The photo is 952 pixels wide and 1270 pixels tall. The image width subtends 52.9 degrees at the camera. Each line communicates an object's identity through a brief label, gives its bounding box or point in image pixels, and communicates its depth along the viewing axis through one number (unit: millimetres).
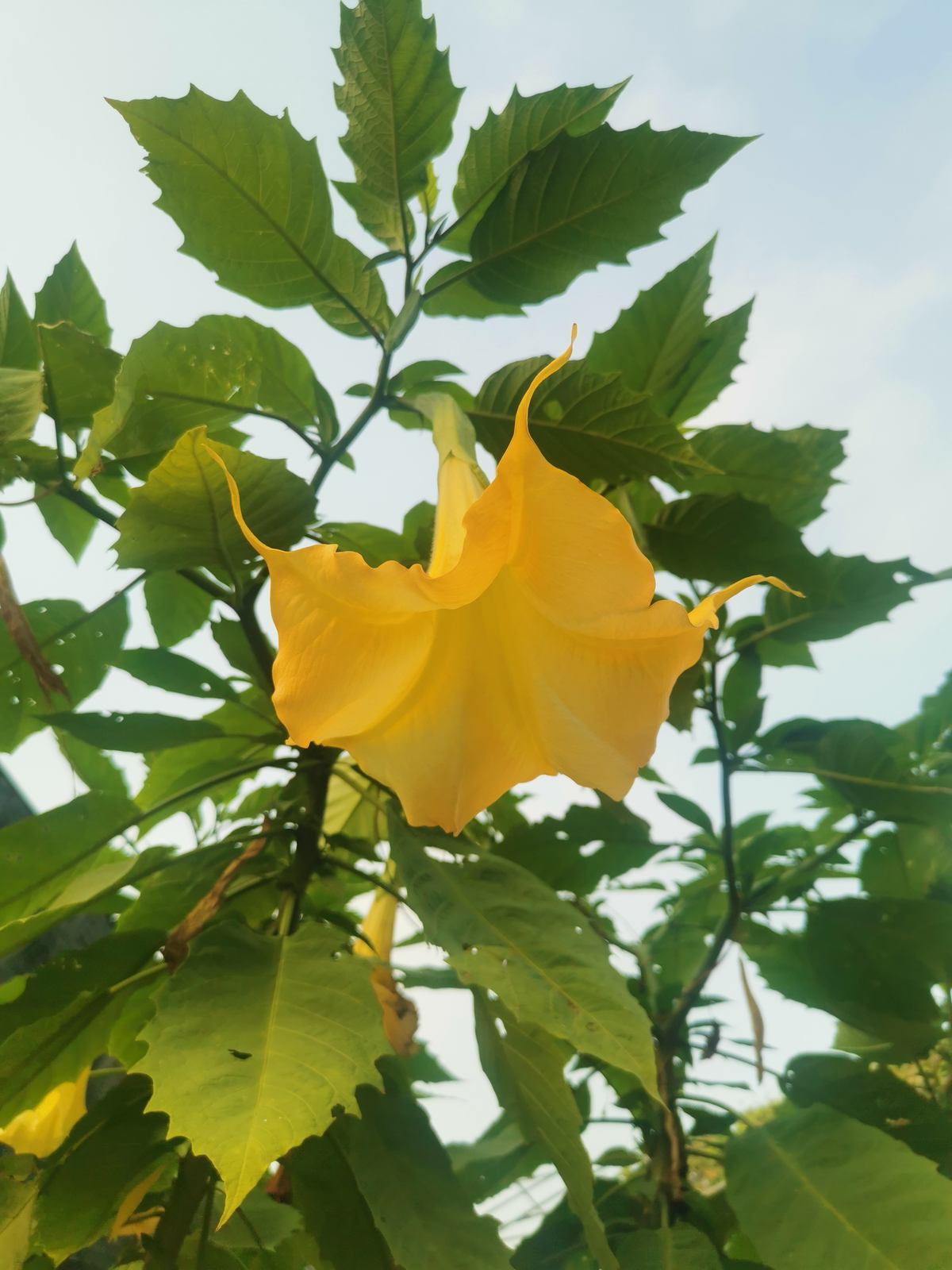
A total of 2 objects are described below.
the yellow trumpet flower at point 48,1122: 834
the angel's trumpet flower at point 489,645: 496
